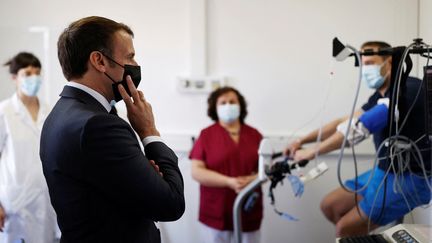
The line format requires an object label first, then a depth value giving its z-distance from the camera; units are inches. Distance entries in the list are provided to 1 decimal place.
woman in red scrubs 93.6
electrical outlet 107.7
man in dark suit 34.2
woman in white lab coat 81.6
